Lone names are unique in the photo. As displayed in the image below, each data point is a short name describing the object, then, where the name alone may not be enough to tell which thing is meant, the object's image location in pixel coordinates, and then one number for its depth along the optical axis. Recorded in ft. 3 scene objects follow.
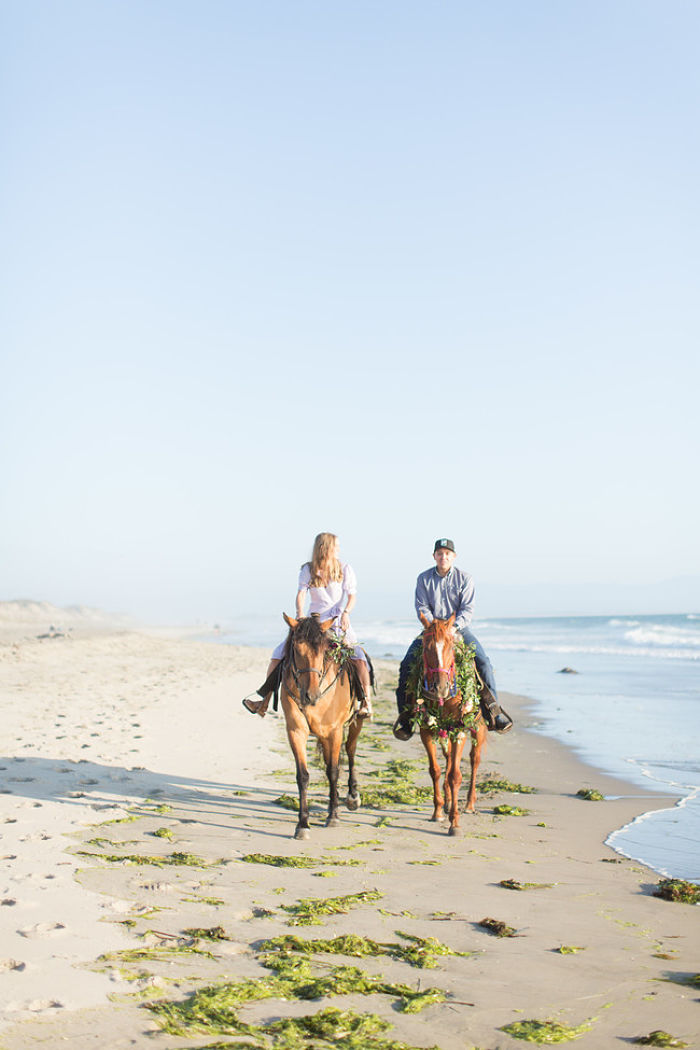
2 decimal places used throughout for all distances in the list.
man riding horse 29.66
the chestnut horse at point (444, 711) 26.50
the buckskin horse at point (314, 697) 27.09
